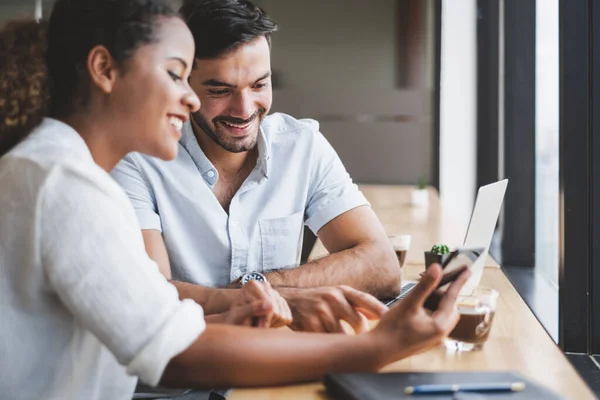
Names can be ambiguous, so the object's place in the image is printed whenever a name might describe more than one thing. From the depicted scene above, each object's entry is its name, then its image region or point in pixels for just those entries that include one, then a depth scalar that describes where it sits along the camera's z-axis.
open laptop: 1.65
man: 1.97
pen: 1.10
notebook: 1.09
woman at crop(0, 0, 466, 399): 1.09
